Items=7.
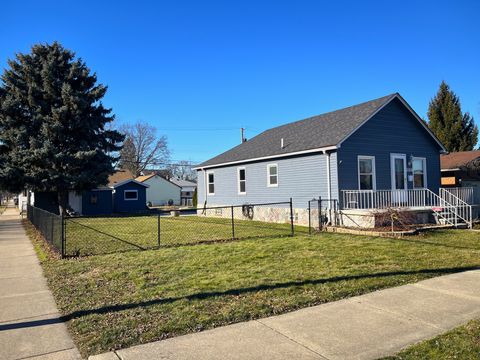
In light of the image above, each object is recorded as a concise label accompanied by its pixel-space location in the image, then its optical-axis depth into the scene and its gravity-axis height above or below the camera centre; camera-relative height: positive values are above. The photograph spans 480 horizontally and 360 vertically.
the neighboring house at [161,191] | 53.37 +0.63
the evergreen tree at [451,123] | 33.50 +6.05
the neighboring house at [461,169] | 22.20 +1.26
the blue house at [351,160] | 15.68 +1.49
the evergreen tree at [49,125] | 24.73 +4.87
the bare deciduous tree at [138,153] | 61.16 +6.99
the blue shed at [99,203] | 33.25 -0.59
